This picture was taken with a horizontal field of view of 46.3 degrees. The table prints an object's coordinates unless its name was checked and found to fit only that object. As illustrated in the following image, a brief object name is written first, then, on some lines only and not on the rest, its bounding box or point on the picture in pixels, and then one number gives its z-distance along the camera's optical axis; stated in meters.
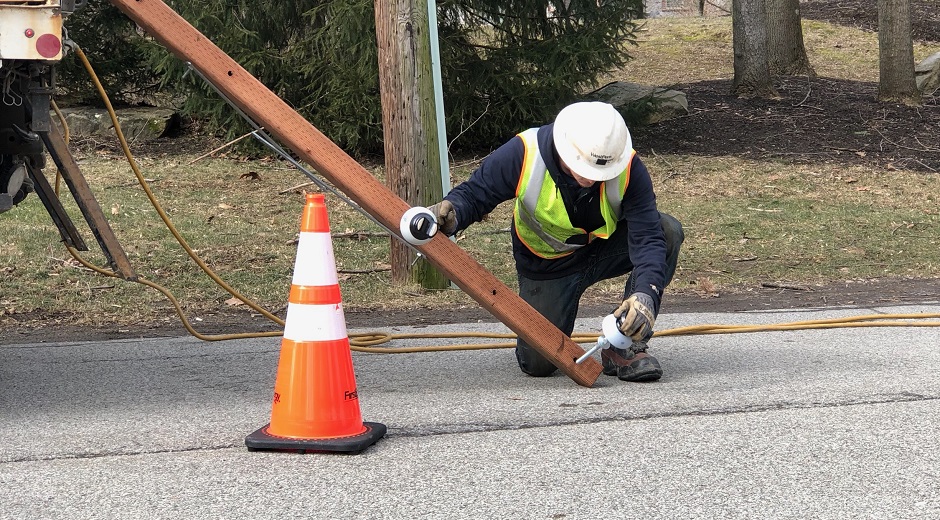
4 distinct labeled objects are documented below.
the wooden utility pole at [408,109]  7.50
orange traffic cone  3.87
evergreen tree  11.91
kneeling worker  4.61
